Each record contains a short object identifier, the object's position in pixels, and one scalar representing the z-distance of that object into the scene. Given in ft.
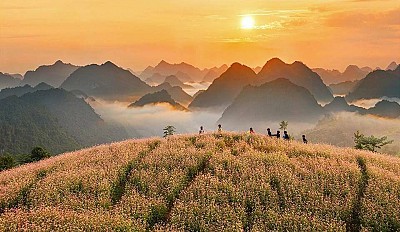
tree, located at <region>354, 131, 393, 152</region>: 151.95
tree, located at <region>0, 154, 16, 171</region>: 168.55
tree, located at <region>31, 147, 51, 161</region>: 182.19
